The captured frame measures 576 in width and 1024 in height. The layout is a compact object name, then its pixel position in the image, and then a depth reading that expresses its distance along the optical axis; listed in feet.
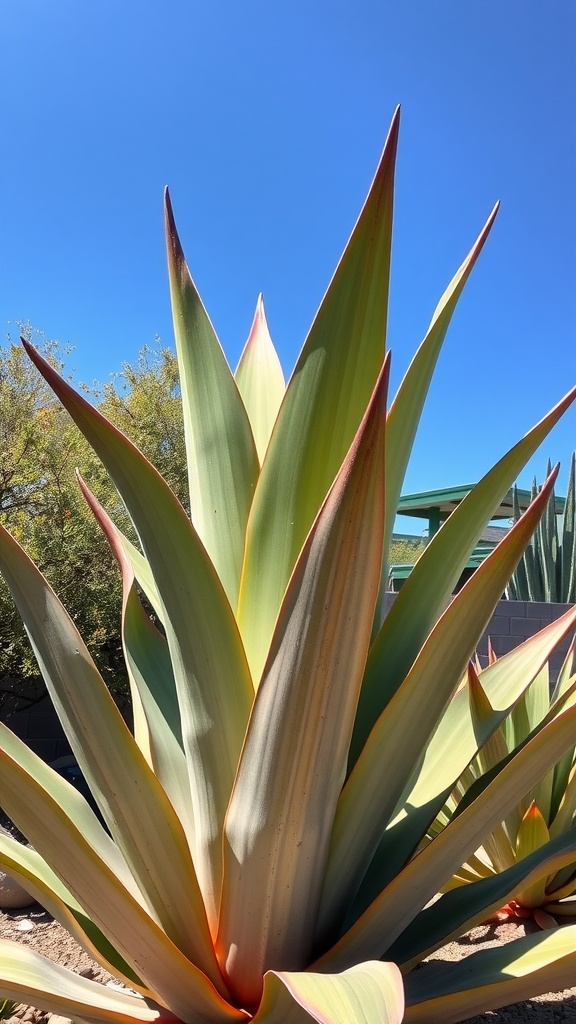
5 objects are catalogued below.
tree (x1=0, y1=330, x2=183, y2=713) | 14.10
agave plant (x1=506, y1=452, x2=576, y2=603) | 23.17
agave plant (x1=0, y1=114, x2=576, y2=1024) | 2.47
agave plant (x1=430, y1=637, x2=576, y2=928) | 5.74
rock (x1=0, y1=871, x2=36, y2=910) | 8.93
